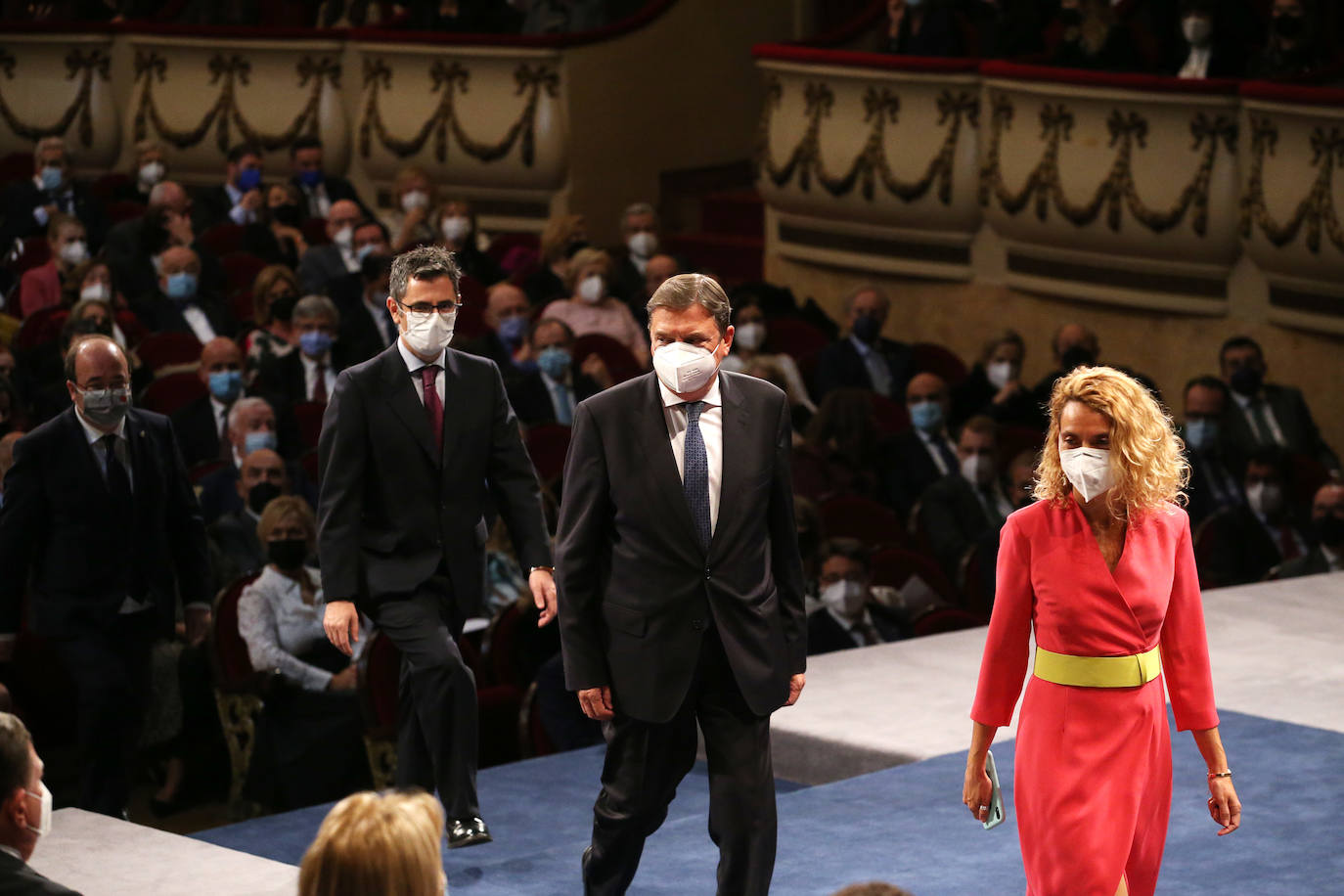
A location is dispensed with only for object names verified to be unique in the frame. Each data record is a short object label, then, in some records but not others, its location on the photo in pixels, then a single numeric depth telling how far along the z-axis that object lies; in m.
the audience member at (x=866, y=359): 16.70
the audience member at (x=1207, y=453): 14.57
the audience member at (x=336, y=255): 18.57
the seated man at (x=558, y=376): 15.03
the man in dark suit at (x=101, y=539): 9.31
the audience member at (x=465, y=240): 19.34
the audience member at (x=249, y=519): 11.91
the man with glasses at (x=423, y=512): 7.90
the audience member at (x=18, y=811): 4.85
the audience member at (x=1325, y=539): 13.25
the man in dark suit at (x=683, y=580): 6.54
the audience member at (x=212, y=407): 13.98
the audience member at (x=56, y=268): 17.95
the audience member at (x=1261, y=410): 15.03
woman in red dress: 5.96
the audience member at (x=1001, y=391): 15.88
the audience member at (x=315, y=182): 22.07
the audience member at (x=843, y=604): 11.91
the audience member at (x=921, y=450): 14.58
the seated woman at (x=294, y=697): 10.72
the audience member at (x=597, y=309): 16.96
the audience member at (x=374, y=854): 3.93
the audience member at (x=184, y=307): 16.99
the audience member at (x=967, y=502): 13.65
